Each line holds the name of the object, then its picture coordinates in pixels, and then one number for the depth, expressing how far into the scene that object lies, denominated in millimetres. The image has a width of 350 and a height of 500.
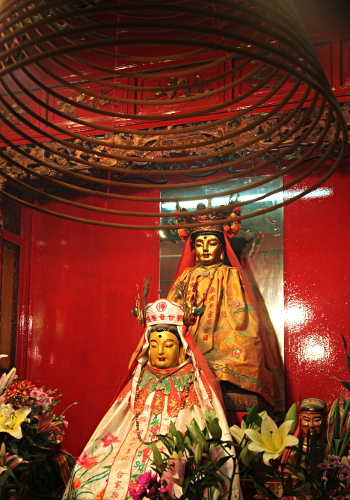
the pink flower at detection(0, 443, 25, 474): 2824
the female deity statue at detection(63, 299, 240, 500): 3279
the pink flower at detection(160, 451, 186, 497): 2300
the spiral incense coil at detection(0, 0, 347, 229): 959
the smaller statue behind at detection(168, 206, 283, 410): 3893
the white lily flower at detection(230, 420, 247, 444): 2219
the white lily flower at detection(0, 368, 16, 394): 3061
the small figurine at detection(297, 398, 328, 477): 3142
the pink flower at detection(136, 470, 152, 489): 2180
